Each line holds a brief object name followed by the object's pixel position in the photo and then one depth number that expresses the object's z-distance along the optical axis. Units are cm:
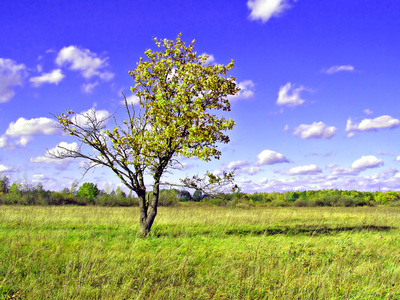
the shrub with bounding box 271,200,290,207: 6550
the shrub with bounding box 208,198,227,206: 5413
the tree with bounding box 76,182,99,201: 8638
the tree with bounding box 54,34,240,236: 1226
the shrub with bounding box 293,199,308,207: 6220
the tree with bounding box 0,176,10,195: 6766
